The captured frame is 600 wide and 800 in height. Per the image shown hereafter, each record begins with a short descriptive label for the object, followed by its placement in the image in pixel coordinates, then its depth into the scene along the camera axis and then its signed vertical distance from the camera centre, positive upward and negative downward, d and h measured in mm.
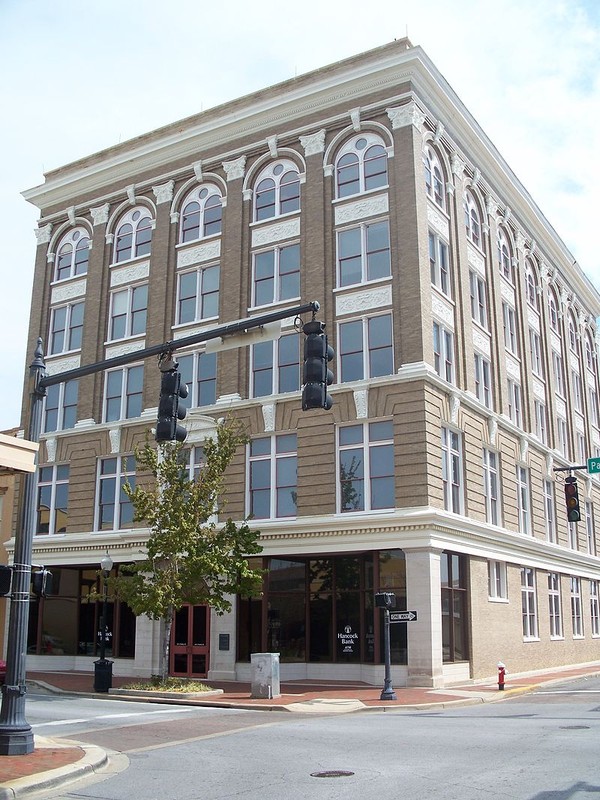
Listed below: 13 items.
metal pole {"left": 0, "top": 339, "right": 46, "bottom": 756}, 13109 -458
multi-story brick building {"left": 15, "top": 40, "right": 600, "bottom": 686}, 28578 +8268
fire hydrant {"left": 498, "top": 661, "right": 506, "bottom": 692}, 25094 -1946
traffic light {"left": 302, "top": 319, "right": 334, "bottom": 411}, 12952 +3352
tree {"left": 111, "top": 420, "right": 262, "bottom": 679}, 25719 +1674
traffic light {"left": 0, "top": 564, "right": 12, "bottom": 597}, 13273 +357
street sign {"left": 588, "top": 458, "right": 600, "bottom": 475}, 29688 +4580
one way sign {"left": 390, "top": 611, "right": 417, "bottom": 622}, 23797 -318
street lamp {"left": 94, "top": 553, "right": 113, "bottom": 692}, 25859 -2037
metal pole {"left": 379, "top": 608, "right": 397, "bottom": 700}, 22781 -1795
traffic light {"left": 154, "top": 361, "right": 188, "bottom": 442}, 14016 +3045
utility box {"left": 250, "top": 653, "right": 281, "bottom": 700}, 23312 -1878
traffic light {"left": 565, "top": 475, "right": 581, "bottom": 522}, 28016 +3263
